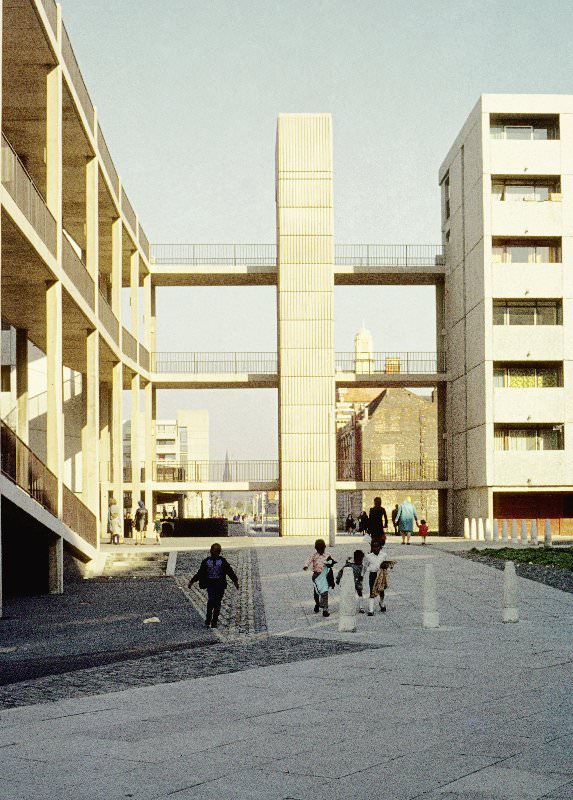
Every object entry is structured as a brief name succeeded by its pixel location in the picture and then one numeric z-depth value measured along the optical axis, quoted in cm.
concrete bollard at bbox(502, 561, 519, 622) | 1641
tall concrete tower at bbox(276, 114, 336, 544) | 4819
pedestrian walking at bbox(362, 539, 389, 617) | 1759
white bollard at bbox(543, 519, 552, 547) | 3603
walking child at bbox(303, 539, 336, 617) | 1755
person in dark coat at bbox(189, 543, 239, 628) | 1695
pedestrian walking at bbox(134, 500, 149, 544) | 3884
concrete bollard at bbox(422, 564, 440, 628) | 1575
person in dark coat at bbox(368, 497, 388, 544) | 2464
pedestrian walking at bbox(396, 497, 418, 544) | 3547
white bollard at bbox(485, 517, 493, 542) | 4194
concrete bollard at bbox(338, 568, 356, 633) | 1536
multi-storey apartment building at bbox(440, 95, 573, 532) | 4597
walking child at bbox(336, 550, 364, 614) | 1704
